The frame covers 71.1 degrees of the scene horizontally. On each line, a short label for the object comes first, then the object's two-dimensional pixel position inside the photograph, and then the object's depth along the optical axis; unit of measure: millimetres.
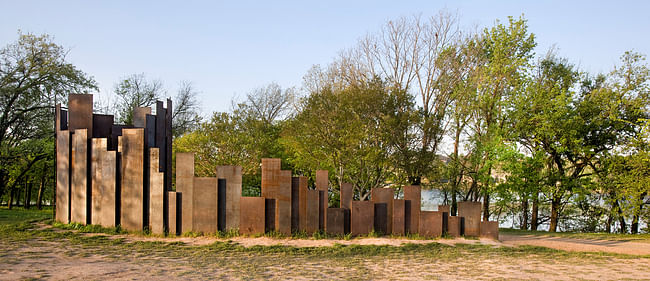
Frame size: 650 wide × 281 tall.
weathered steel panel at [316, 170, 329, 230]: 11469
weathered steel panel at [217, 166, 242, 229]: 11227
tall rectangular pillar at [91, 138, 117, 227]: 11469
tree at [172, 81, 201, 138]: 30531
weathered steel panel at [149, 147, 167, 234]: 11133
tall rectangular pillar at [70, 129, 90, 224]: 11742
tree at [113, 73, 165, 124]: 29888
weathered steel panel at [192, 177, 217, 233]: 11109
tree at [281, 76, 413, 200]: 17562
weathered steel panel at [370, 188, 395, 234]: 11734
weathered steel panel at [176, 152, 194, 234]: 11156
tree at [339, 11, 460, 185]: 18281
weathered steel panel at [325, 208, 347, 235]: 11359
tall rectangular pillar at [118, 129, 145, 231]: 11266
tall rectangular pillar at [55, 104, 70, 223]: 12062
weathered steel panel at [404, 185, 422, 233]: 11742
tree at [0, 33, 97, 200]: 20344
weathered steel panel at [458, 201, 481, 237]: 11664
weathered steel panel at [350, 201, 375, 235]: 11484
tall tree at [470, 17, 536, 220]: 21344
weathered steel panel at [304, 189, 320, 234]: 11320
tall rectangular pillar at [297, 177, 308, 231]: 11336
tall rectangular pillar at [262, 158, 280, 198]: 11398
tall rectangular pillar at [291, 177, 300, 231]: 11344
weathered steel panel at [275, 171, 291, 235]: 11203
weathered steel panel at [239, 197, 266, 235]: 11164
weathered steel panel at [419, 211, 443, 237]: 11617
